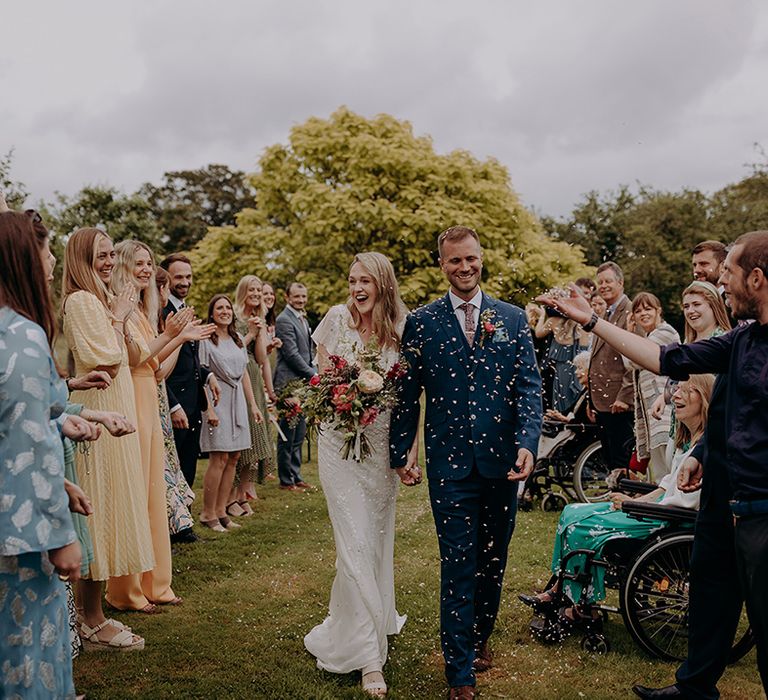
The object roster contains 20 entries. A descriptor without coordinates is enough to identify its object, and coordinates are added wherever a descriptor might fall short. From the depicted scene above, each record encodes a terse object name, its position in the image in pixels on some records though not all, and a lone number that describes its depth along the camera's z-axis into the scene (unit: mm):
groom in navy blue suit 4203
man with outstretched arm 3314
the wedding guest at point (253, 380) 8945
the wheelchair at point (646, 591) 4641
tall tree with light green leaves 24547
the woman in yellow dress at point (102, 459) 4848
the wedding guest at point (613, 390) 8375
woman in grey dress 7992
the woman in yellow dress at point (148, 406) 5555
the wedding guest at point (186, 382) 7531
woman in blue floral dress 2748
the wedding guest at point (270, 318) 9815
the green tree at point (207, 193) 51250
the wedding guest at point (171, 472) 6348
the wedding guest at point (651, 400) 7211
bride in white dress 4473
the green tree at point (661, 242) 32875
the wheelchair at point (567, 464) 8852
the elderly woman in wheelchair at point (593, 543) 4898
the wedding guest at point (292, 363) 10016
